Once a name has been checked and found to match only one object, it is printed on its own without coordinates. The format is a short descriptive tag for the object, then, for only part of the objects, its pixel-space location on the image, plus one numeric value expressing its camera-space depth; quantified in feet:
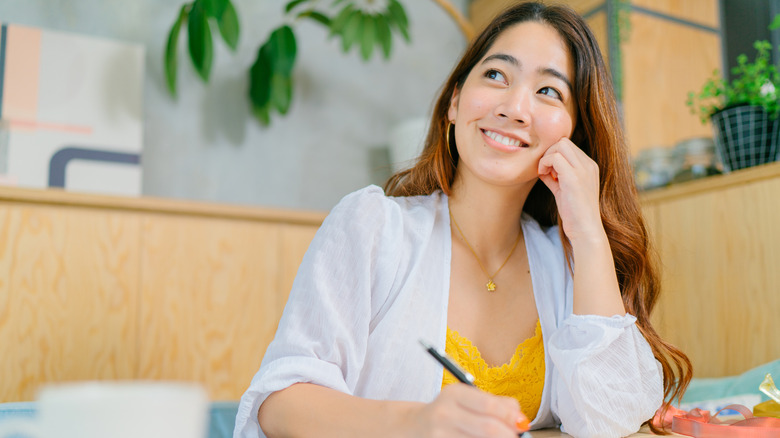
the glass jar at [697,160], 6.04
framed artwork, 6.45
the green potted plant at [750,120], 5.42
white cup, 1.17
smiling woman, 3.05
